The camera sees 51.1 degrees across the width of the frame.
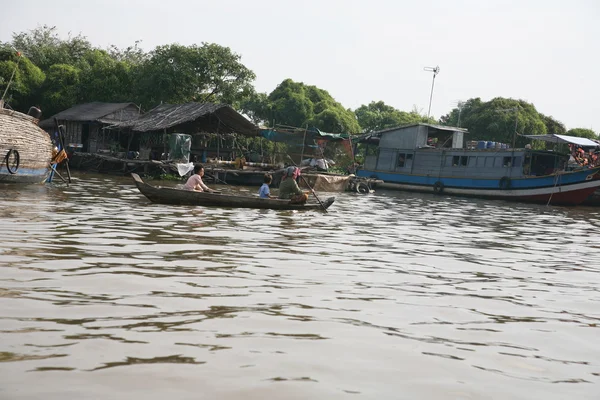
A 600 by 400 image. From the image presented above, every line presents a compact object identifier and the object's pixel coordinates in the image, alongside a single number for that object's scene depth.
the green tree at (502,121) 49.44
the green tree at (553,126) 53.59
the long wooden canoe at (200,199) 14.52
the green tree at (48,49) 48.56
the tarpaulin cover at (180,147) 28.95
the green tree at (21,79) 38.84
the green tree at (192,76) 38.84
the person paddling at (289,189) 15.78
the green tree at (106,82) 41.72
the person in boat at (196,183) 14.94
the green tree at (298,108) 52.69
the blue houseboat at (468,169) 27.66
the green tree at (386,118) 65.81
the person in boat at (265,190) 15.49
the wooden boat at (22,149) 16.81
